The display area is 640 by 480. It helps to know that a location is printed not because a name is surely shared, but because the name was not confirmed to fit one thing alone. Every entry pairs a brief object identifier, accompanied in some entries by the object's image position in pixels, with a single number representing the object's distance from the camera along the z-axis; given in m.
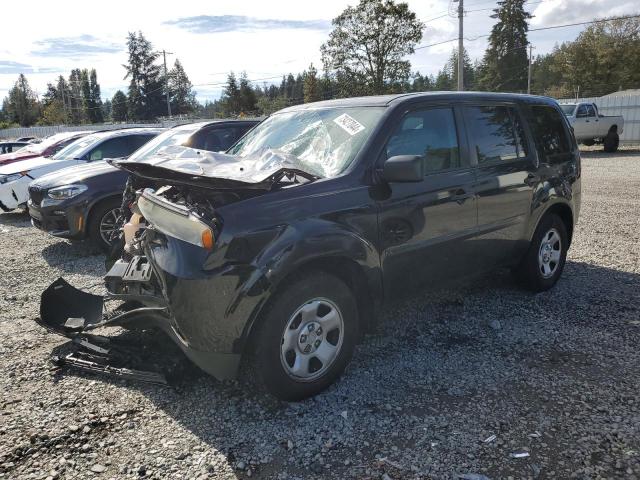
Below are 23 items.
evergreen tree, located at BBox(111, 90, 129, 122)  94.46
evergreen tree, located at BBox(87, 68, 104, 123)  103.11
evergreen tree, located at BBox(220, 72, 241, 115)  73.06
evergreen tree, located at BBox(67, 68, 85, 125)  98.81
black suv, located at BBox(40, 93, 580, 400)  2.83
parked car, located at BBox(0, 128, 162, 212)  9.32
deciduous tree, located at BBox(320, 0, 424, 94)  40.81
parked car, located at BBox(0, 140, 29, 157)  18.33
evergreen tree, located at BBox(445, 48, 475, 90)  87.44
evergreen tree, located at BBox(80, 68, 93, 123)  101.56
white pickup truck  21.05
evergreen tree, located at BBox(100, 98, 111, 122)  108.74
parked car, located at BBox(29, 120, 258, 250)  6.68
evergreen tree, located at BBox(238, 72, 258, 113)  73.44
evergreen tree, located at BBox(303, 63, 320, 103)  67.06
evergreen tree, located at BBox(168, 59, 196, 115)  89.75
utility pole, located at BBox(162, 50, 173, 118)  64.00
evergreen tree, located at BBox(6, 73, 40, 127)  88.56
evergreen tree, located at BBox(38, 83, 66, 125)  76.00
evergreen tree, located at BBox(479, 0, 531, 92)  64.75
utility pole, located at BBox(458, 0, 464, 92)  28.96
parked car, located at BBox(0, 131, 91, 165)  13.11
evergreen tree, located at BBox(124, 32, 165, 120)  82.88
